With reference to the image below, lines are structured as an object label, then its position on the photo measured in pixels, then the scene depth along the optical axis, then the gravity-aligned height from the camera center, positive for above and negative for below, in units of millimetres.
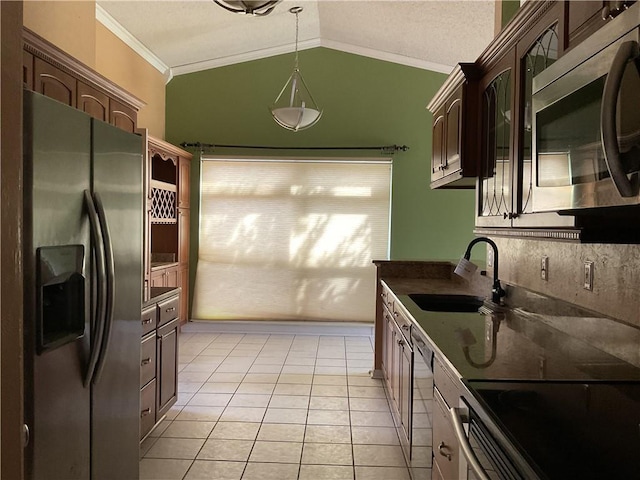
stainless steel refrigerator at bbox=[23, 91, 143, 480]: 1489 -214
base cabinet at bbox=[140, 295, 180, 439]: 2824 -805
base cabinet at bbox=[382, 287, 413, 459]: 2582 -811
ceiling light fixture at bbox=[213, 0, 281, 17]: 2201 +1033
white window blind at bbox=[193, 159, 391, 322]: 6094 -67
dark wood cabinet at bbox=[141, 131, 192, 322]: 5238 +141
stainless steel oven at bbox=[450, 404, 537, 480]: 1064 -525
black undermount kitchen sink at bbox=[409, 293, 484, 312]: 3243 -444
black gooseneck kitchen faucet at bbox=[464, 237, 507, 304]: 2797 -282
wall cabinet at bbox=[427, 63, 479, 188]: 2805 +654
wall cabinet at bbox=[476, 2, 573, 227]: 1845 +510
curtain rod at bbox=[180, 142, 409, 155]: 5996 +1063
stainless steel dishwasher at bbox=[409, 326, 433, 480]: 2045 -781
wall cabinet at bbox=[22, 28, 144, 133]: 2393 +843
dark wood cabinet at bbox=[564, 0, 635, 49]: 1331 +656
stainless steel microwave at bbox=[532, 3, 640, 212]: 978 +272
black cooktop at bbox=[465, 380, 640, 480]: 927 -429
